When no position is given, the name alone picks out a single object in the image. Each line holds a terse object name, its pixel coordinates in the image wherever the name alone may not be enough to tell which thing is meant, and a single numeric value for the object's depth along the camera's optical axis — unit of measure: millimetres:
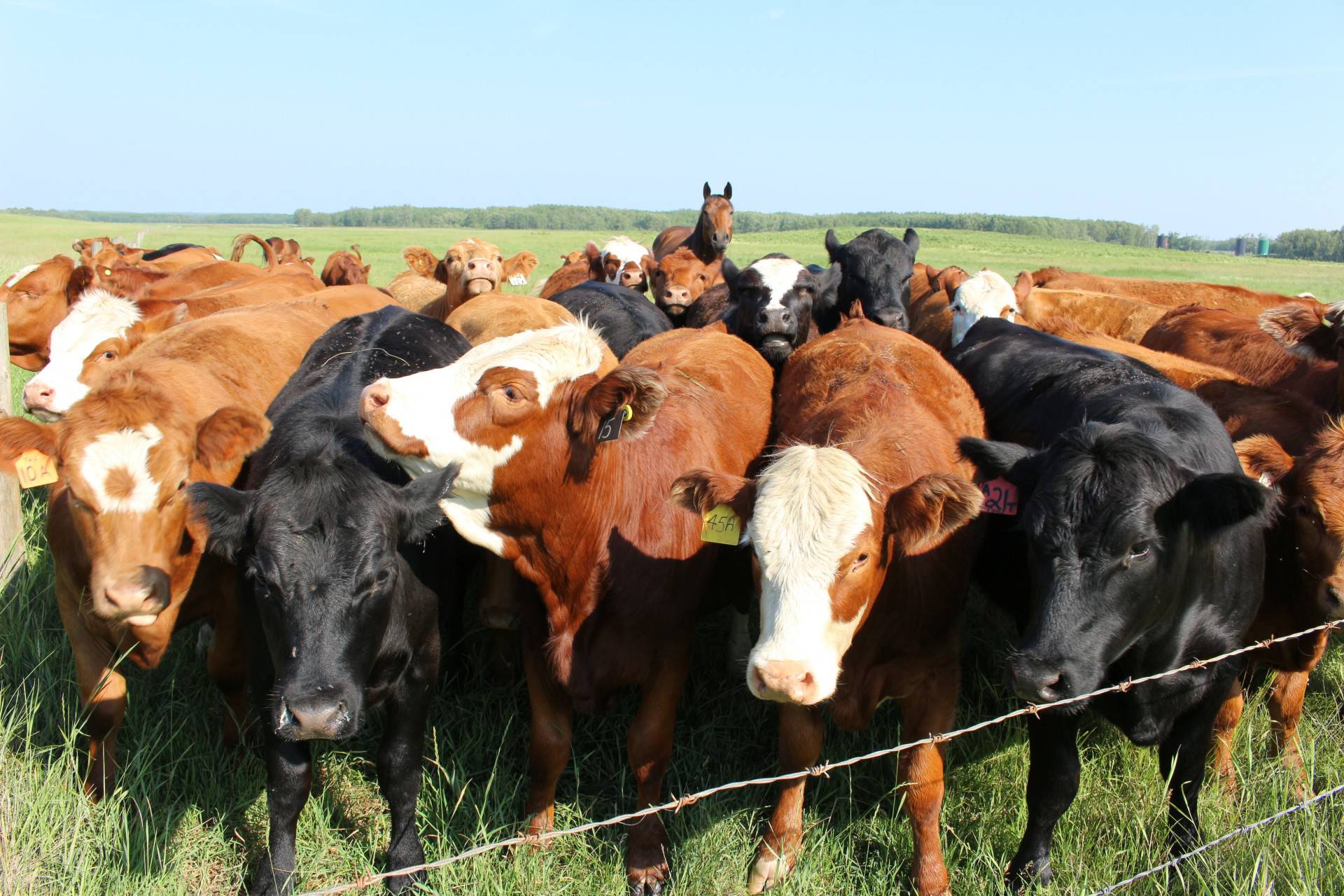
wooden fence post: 4984
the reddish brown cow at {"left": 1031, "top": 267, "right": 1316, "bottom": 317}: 9648
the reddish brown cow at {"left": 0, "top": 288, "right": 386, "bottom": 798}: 3732
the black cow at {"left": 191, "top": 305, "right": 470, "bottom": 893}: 3207
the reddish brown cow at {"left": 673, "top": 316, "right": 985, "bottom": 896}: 3334
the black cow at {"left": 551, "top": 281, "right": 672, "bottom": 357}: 7363
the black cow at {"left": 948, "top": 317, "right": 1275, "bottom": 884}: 3223
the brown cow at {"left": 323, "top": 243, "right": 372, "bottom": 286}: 13422
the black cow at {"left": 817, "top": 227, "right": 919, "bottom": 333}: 8219
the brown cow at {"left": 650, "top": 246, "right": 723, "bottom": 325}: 9695
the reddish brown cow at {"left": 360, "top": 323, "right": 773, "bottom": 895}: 3809
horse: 12852
